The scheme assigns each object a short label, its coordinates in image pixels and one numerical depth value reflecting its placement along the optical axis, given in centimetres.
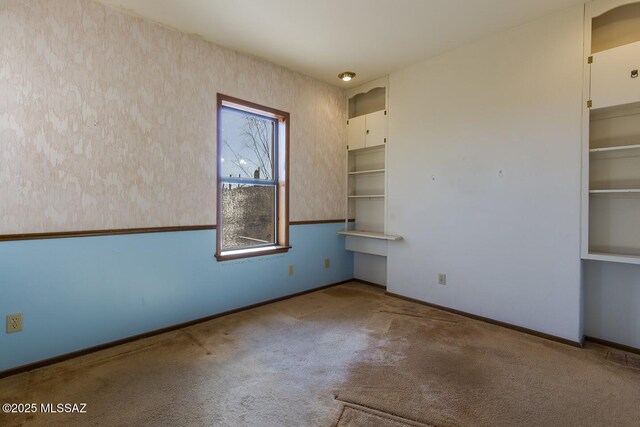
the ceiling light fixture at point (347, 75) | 381
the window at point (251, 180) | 327
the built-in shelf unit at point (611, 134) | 230
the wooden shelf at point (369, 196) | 408
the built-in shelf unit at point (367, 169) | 400
